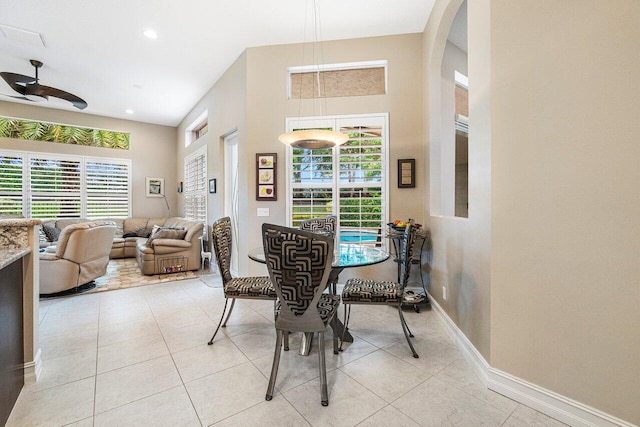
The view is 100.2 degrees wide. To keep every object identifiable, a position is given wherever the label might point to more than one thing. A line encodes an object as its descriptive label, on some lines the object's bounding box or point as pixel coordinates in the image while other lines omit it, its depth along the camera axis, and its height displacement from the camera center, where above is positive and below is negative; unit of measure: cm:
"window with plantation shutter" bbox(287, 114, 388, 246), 339 +41
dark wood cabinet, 140 -72
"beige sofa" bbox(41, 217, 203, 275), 448 -68
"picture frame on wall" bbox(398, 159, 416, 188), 329 +46
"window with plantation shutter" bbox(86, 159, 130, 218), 620 +54
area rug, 391 -107
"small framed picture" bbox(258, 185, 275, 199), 361 +27
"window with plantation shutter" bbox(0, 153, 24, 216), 532 +53
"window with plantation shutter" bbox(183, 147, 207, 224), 530 +54
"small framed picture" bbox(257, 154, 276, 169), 358 +67
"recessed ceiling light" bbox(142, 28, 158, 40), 328 +220
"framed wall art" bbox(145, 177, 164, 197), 687 +63
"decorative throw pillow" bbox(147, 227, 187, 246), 471 -41
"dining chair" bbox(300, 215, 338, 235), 321 -16
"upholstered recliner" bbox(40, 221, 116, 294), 337 -62
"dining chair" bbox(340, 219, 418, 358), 205 -63
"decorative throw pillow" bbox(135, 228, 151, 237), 611 -50
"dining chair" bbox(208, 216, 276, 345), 221 -62
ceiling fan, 356 +174
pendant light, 230 +65
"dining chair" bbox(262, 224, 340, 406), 147 -38
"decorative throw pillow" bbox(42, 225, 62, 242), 512 -42
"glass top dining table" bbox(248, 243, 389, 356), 200 -38
